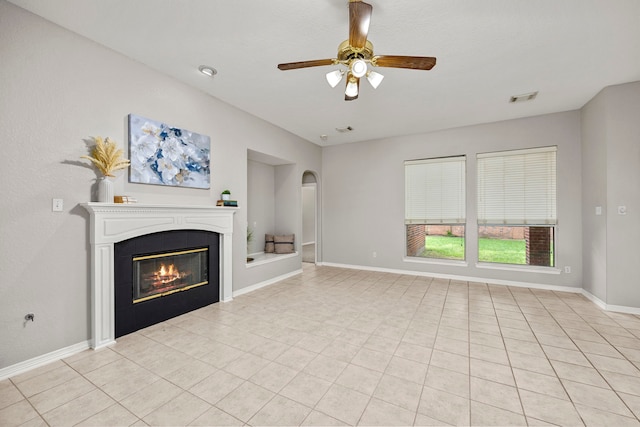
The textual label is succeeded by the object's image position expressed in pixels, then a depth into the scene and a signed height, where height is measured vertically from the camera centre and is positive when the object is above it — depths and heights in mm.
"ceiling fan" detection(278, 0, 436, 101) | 1776 +1252
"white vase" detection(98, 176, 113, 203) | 2533 +238
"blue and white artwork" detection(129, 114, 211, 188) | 2867 +727
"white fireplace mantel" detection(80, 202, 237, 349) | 2468 -203
